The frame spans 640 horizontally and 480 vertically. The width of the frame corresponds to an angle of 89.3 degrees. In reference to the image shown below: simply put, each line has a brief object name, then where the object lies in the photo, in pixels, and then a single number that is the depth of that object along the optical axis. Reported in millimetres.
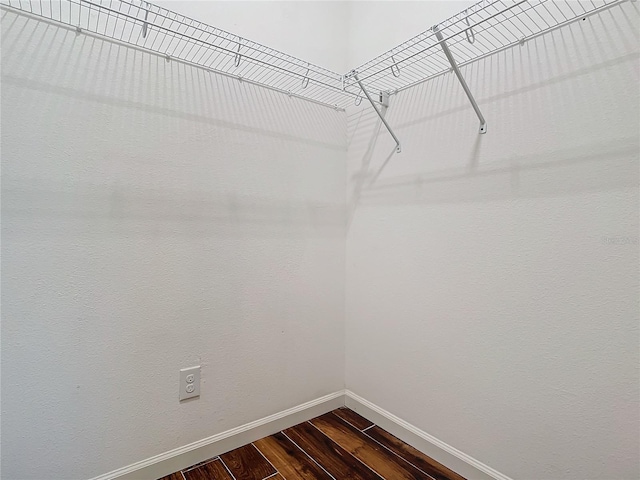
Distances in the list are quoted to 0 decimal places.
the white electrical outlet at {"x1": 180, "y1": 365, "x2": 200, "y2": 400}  1233
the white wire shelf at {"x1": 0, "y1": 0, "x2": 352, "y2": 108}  1006
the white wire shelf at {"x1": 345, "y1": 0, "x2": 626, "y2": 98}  956
